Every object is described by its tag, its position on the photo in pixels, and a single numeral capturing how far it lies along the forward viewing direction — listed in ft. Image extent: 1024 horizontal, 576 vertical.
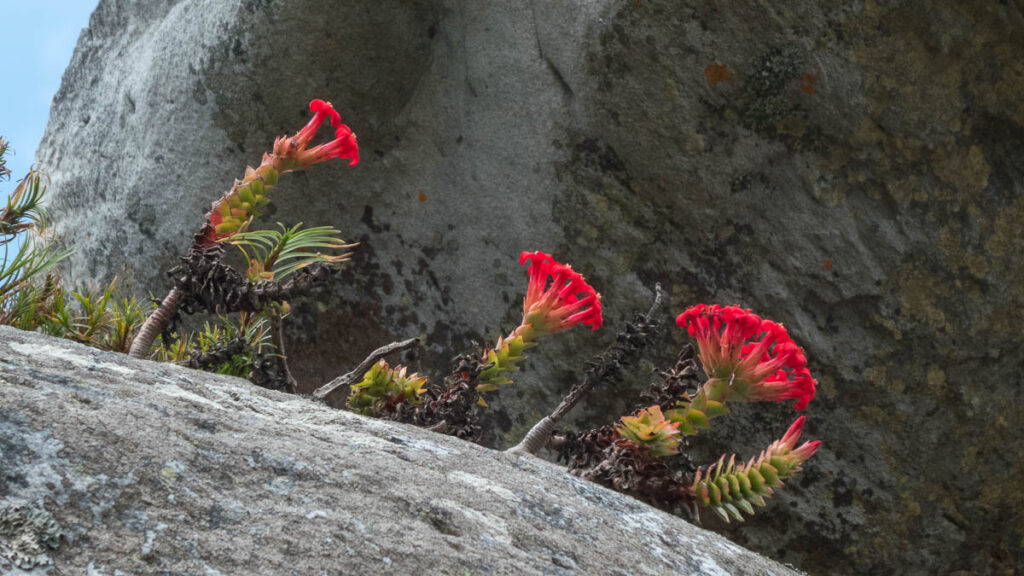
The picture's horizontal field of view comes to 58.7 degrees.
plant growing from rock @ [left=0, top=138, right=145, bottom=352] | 11.53
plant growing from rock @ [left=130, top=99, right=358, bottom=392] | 10.37
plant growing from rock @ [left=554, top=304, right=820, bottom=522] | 10.24
